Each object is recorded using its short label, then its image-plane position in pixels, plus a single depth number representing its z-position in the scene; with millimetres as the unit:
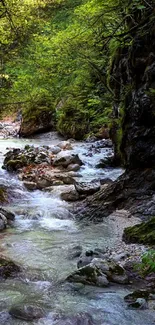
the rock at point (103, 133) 15624
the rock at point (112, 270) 4203
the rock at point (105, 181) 9759
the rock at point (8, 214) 7166
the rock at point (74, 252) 5164
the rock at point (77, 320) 3295
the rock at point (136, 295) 3695
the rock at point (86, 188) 8742
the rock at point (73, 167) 11594
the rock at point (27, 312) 3365
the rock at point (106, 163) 11797
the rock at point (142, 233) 5262
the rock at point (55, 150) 13509
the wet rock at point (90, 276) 4141
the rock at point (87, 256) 4730
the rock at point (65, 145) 14170
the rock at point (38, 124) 18594
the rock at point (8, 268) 4391
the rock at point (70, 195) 8734
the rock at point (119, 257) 4813
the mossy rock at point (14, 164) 11750
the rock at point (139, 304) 3525
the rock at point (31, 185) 9977
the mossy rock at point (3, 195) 8667
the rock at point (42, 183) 10073
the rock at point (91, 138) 15647
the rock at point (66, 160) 11992
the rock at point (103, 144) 14152
